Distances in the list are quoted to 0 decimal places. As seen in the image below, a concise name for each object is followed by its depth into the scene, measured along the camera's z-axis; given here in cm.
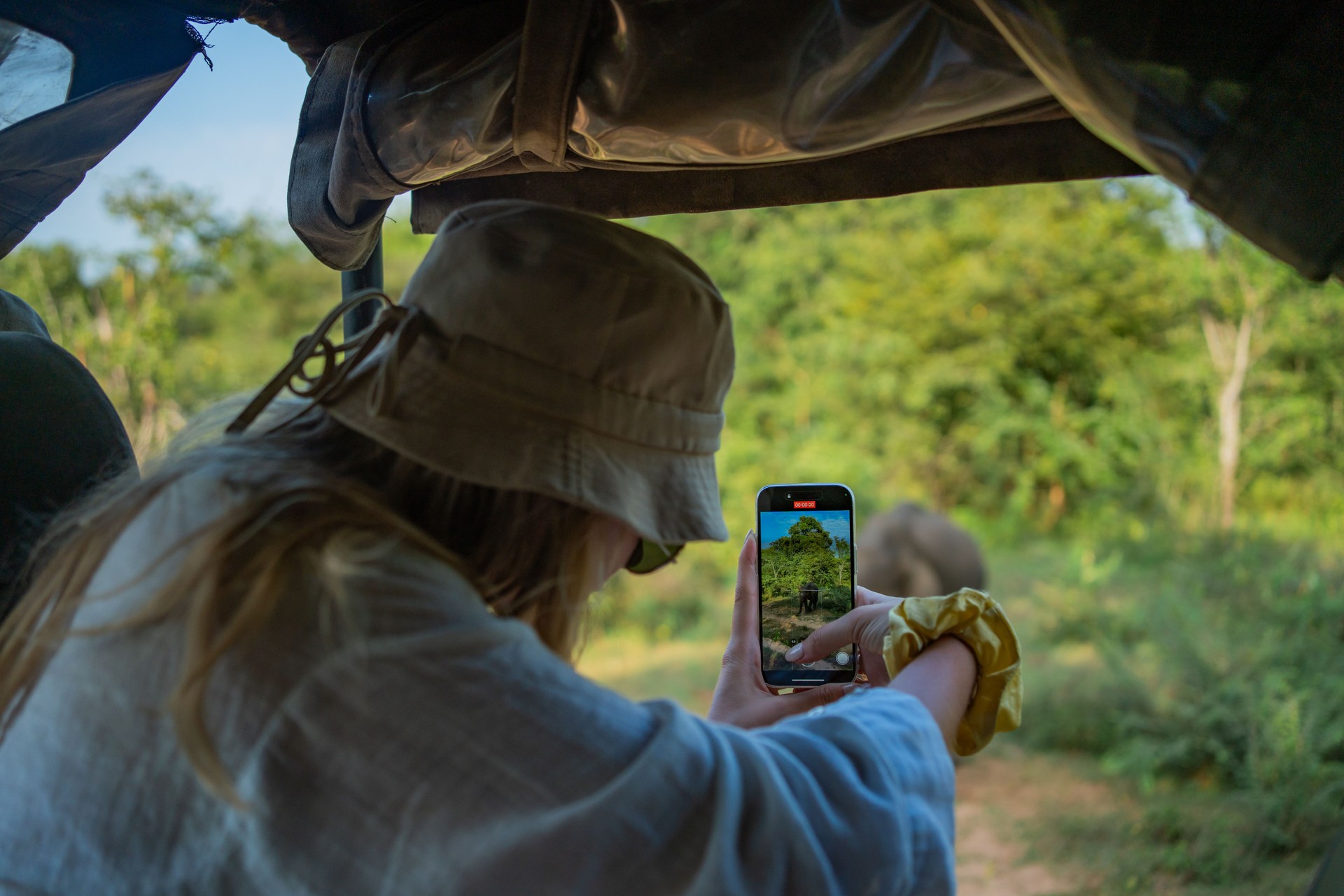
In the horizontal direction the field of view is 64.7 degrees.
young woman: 70
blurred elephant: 743
